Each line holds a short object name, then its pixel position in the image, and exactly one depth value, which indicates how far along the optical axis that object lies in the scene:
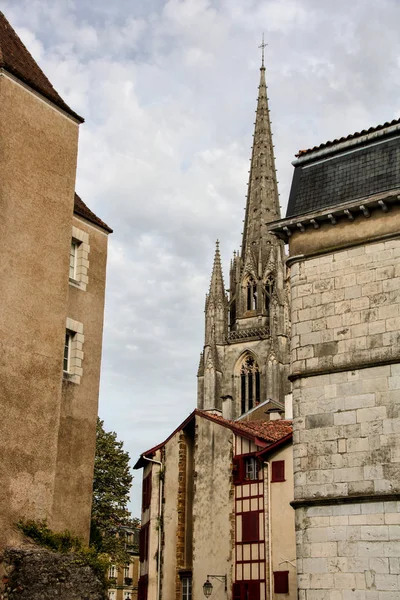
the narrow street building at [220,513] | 24.50
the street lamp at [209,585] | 25.16
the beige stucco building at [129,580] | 55.97
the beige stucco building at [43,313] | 15.78
